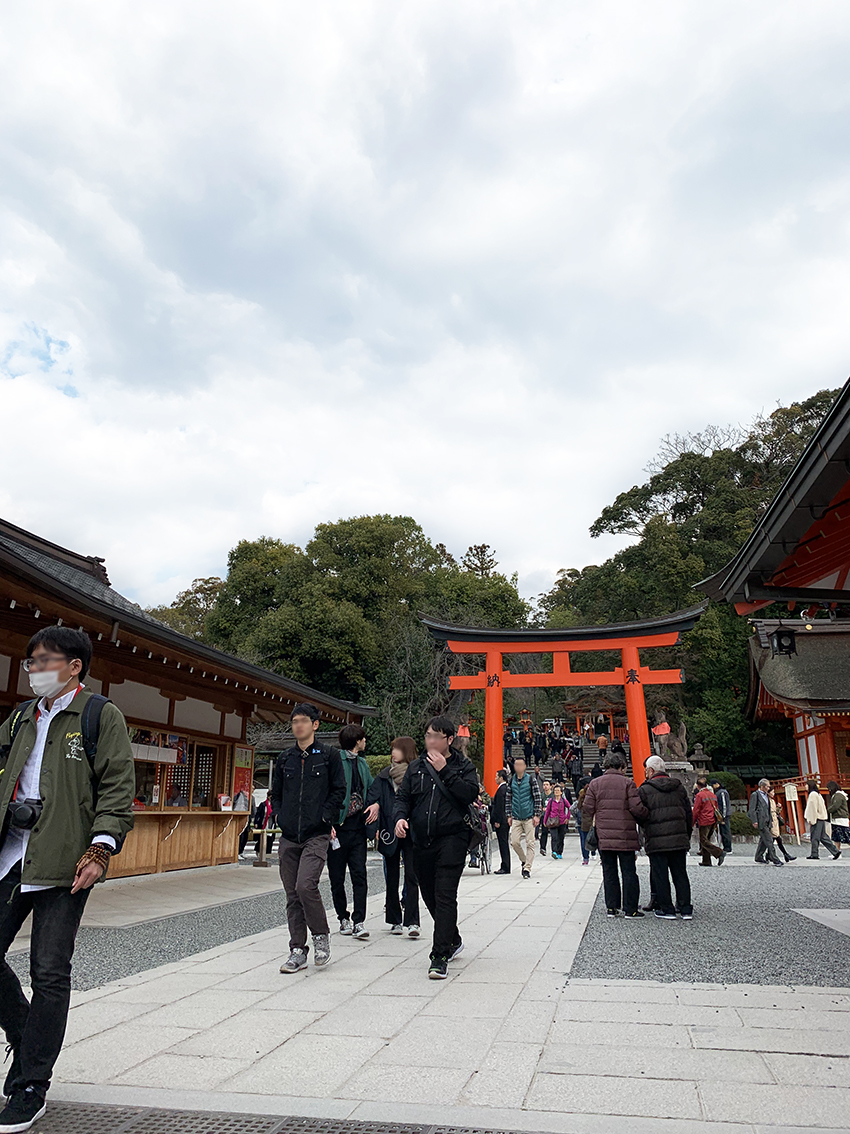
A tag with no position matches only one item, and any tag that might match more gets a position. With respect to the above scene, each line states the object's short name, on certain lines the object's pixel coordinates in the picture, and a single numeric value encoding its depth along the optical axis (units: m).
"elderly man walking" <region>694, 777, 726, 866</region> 11.33
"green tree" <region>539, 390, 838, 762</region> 27.98
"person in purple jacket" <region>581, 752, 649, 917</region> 6.81
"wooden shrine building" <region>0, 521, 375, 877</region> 7.28
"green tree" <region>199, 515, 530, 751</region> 29.09
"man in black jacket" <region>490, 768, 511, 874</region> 11.43
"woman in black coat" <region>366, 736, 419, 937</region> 5.94
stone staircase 26.85
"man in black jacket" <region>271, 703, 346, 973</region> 4.63
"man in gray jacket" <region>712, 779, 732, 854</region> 13.69
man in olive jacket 2.38
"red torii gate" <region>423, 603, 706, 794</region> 20.58
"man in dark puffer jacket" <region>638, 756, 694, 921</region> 6.72
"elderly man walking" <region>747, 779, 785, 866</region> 12.06
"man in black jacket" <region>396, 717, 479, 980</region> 4.45
